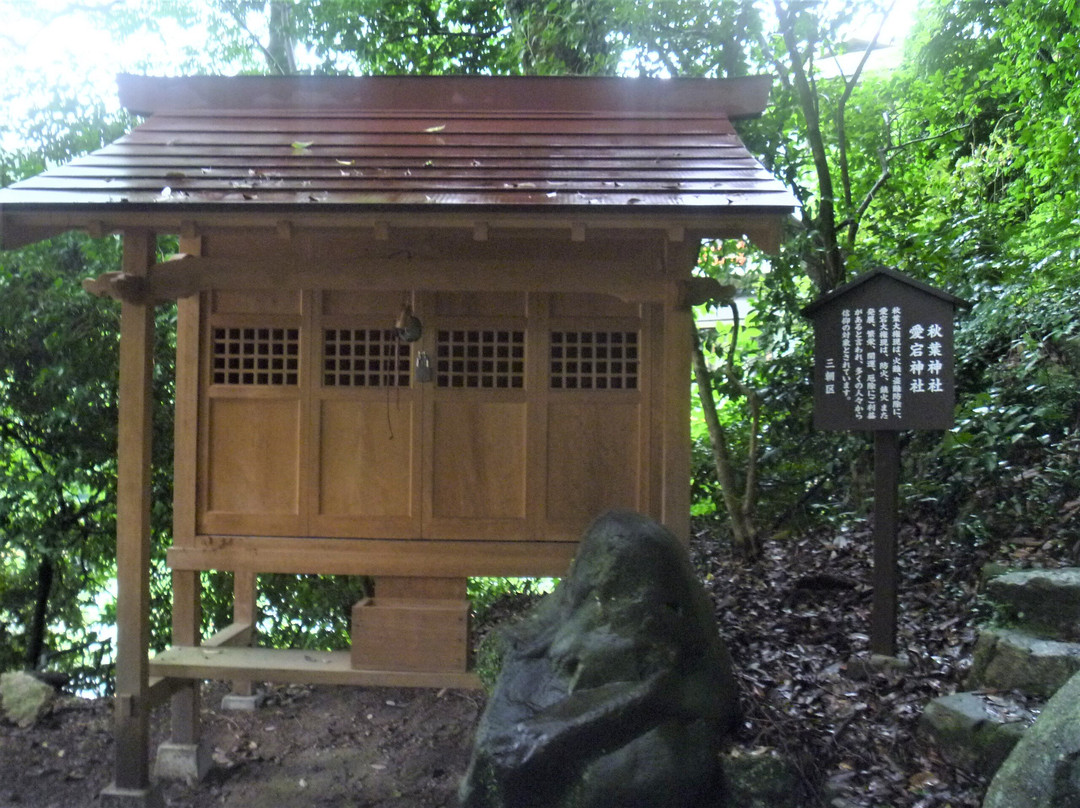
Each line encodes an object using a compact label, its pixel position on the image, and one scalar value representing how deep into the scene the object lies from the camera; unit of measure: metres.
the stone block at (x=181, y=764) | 5.60
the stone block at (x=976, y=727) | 4.24
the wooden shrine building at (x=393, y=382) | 4.90
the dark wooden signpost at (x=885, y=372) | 5.27
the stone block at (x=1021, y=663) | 4.51
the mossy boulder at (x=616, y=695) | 3.87
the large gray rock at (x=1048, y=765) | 3.27
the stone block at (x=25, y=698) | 6.62
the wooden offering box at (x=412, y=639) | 5.11
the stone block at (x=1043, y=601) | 4.89
